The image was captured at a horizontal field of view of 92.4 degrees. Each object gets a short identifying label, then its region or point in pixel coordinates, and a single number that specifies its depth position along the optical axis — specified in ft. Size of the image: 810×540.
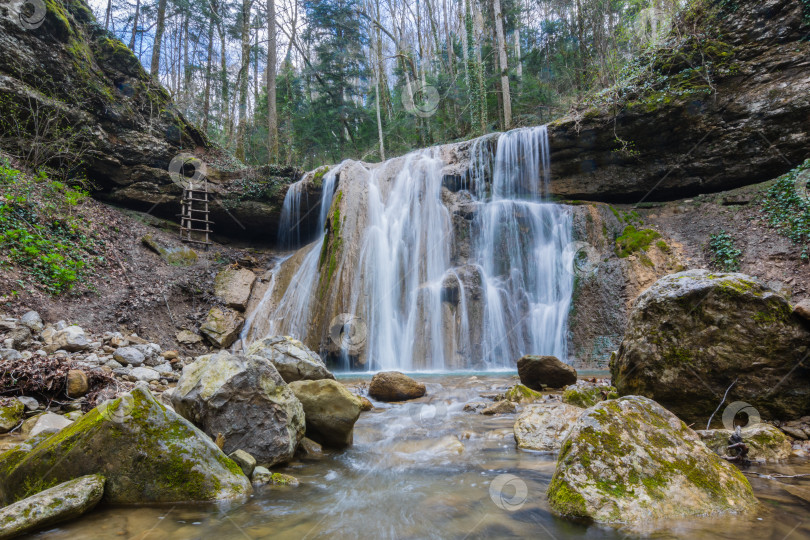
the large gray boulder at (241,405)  10.39
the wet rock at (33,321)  19.97
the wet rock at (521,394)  17.07
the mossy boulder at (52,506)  6.53
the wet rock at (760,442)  9.46
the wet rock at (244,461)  9.56
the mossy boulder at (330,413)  12.70
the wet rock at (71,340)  18.95
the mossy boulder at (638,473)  7.02
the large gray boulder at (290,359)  16.26
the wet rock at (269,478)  9.51
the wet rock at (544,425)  11.71
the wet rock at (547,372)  19.83
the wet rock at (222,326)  31.94
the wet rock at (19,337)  17.33
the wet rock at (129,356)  20.25
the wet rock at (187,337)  30.12
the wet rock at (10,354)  15.26
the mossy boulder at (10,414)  11.81
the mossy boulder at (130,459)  7.76
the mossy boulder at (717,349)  11.28
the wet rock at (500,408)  15.84
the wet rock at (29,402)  12.97
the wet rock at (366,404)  17.45
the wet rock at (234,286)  36.70
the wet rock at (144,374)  18.34
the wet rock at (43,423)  11.48
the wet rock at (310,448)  12.14
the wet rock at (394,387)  19.15
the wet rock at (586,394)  14.34
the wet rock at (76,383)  14.19
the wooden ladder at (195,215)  43.47
